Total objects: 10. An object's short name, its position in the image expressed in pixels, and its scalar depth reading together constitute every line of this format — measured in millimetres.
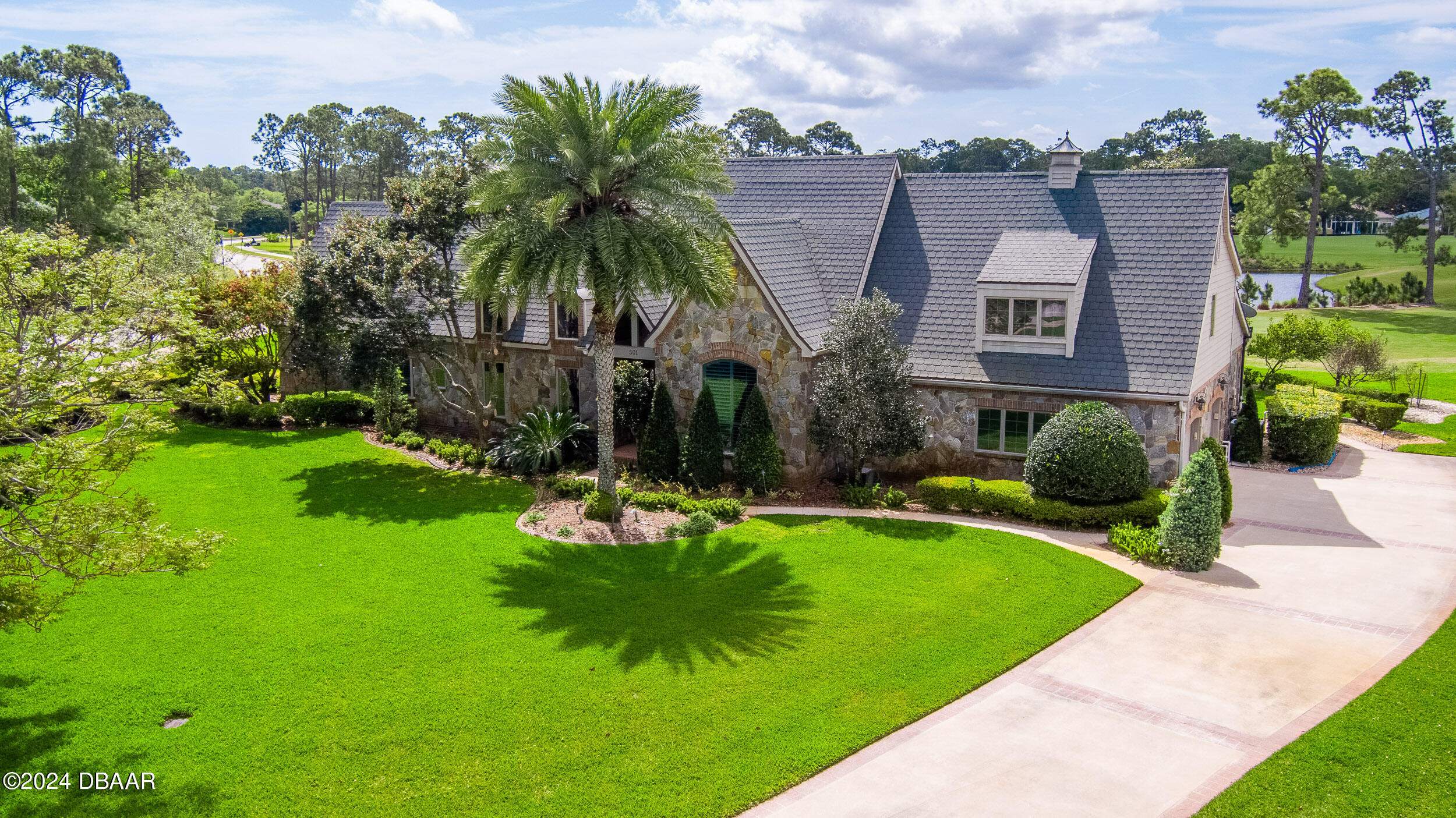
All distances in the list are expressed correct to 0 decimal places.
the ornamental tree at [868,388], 22188
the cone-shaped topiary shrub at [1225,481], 20578
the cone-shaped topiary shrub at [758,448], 22984
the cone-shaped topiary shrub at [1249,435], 26703
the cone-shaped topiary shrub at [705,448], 23562
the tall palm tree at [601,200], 20062
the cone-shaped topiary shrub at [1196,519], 18094
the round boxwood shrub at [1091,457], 20141
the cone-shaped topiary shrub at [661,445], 24109
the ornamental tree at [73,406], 11234
